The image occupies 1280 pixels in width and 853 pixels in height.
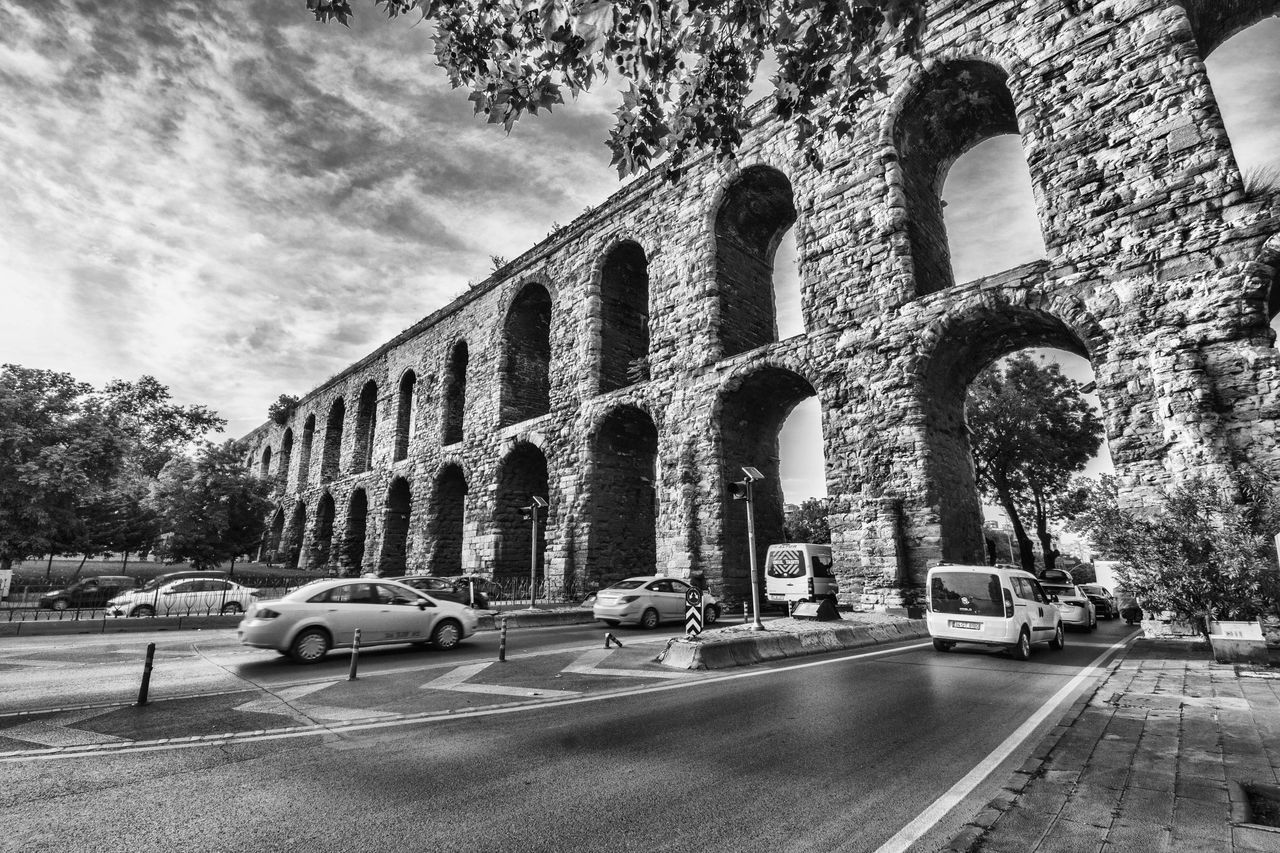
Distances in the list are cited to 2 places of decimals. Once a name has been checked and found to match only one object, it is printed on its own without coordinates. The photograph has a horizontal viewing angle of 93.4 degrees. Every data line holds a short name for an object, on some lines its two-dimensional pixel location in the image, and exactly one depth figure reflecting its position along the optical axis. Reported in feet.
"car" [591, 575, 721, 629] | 45.29
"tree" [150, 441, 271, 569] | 83.56
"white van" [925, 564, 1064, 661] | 31.24
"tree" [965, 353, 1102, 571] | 89.71
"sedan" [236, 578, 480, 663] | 29.14
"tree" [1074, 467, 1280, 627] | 27.07
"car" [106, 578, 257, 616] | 54.85
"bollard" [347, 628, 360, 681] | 25.05
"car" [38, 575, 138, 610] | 64.18
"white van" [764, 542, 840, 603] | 53.47
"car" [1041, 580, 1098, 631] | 55.11
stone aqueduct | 33.63
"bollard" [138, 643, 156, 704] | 19.99
